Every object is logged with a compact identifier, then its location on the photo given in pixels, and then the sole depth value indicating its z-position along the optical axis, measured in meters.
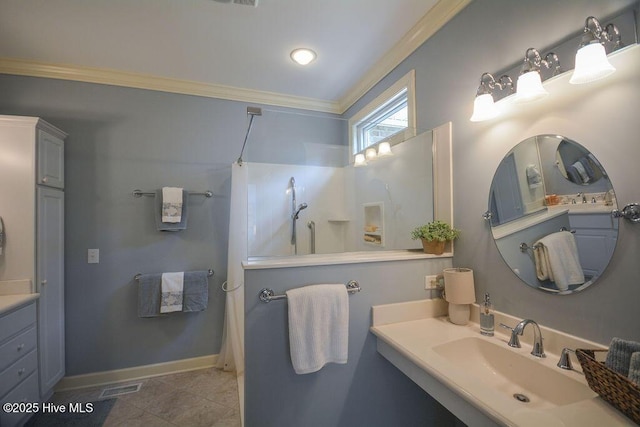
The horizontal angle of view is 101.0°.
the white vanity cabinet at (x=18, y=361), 1.53
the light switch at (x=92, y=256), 2.27
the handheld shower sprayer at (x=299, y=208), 2.32
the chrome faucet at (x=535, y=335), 1.11
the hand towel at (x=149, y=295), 2.27
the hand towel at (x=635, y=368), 0.74
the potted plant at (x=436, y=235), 1.62
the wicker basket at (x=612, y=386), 0.70
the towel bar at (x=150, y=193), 2.38
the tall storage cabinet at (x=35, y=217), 1.81
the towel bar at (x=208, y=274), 2.35
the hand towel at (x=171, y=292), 2.30
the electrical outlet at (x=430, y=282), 1.61
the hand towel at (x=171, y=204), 2.33
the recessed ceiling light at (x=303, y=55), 2.06
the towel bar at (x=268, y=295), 1.32
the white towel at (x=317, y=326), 1.31
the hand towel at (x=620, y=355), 0.79
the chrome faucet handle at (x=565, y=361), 1.01
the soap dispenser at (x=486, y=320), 1.33
